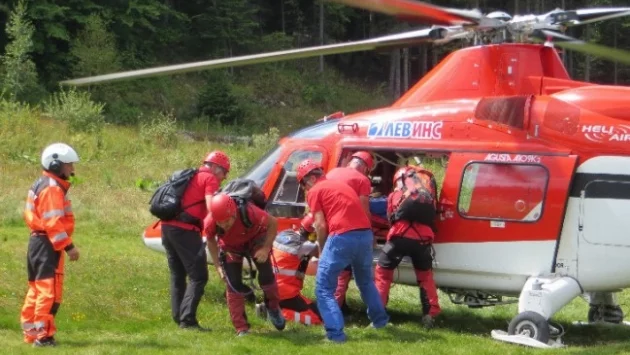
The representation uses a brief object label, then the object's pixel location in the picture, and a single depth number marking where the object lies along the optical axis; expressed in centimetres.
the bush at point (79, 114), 2997
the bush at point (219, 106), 4297
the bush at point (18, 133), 2570
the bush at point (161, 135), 3150
